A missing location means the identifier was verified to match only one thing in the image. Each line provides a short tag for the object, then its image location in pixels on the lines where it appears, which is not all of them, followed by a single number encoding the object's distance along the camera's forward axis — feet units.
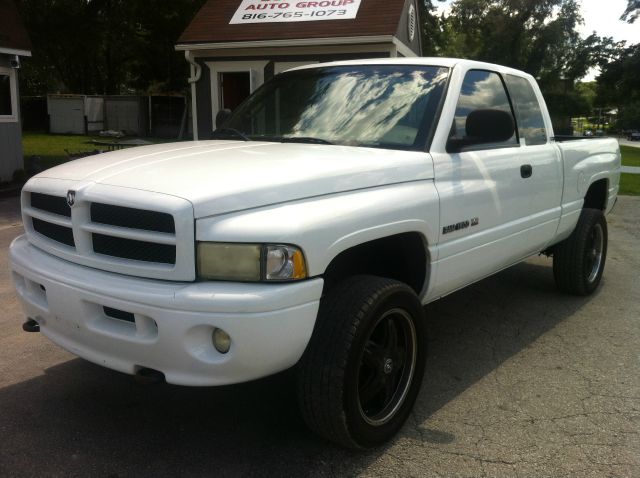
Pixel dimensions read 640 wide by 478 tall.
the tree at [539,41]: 137.39
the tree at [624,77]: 149.79
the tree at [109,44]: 59.21
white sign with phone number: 44.27
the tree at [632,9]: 148.36
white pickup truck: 8.14
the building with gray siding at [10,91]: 41.73
